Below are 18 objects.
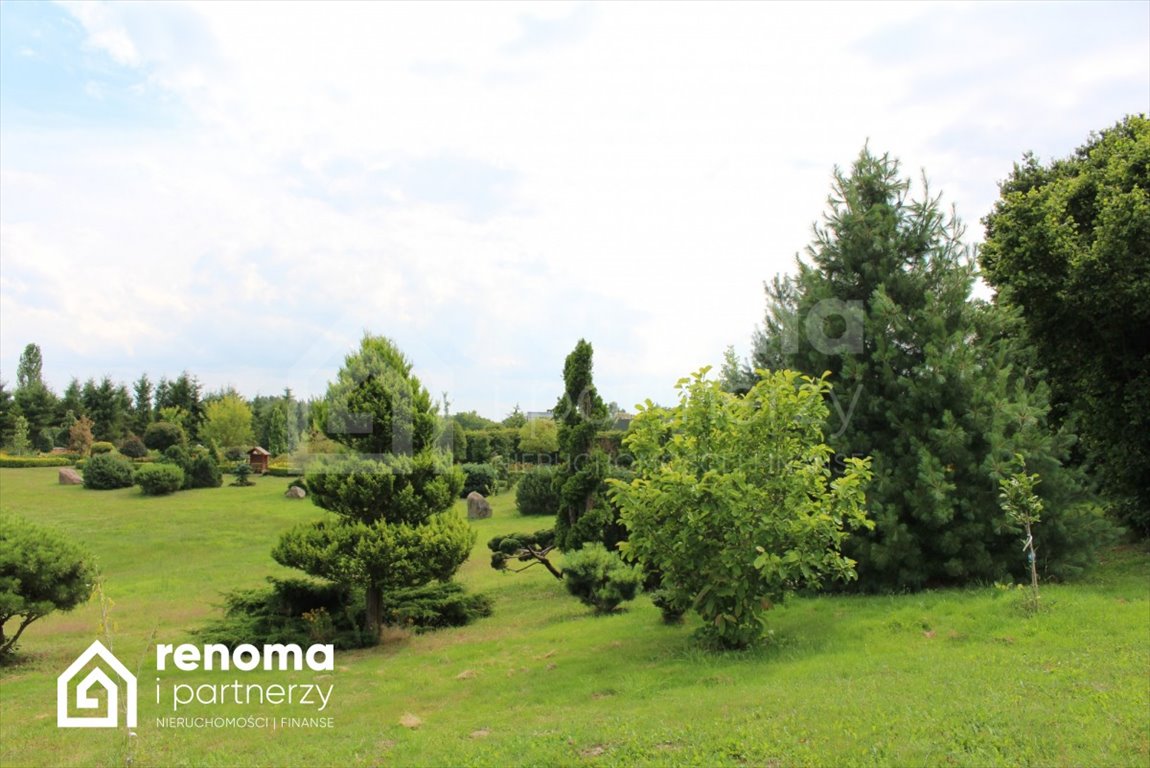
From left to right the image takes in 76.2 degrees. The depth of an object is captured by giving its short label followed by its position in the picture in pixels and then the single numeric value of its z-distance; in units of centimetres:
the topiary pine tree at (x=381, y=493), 1016
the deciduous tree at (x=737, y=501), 771
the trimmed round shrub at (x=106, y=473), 3094
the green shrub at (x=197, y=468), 3259
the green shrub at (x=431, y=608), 1170
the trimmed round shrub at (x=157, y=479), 2998
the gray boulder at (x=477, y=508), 2648
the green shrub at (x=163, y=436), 4275
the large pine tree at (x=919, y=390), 1002
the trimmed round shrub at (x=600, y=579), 1142
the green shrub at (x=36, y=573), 955
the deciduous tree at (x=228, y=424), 4374
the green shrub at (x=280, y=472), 3747
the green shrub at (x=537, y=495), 2577
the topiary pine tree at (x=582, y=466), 1440
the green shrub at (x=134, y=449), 3953
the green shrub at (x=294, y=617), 1005
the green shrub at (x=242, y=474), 3428
